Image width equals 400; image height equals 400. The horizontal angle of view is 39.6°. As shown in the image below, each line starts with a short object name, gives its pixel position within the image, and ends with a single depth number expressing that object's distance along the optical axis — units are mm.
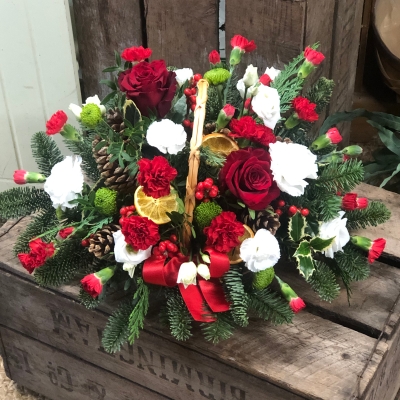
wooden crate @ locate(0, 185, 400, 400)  799
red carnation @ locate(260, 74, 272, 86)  916
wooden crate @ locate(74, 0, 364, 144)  1067
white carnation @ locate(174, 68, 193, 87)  932
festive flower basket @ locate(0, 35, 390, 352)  764
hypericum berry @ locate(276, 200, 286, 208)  816
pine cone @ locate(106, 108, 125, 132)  838
